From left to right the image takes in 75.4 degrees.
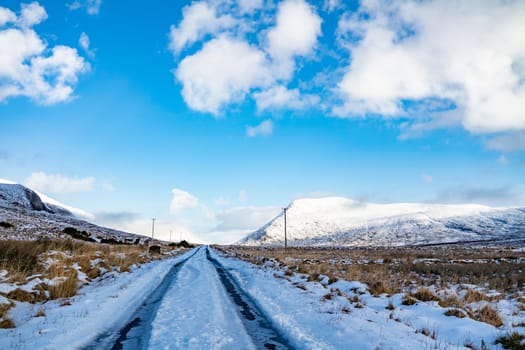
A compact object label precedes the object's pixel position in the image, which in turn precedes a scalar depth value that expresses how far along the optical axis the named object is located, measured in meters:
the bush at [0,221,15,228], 45.14
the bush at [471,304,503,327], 8.05
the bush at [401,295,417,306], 9.88
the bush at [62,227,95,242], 48.83
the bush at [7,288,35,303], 9.04
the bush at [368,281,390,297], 11.83
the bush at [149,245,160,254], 39.50
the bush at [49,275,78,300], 10.26
